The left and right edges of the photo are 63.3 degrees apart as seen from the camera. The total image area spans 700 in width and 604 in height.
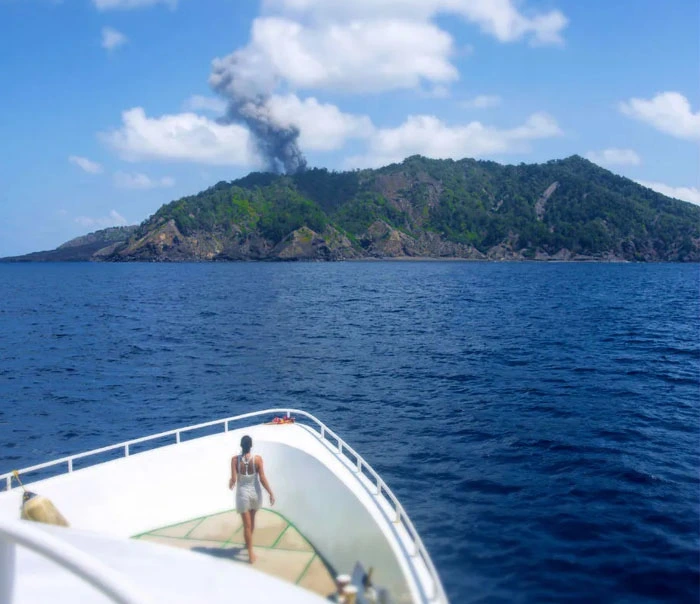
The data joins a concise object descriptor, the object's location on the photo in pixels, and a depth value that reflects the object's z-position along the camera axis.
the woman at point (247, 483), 9.39
